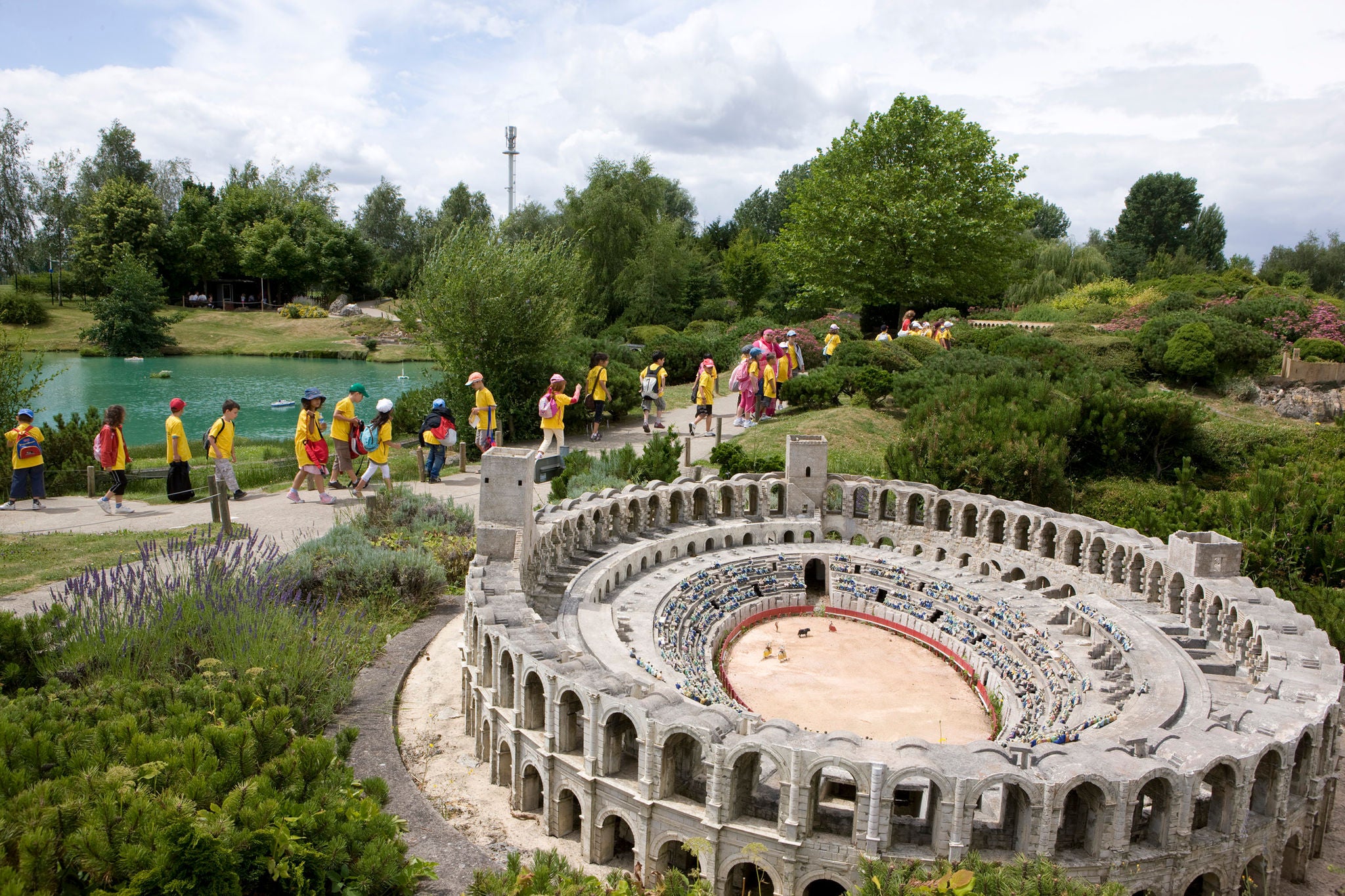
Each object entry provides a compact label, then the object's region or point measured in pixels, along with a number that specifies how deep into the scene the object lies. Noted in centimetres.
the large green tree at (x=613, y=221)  5884
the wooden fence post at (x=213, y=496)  1933
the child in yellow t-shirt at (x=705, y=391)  2934
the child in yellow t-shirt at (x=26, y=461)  2120
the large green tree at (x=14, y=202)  7712
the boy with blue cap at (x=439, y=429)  2431
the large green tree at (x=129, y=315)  6009
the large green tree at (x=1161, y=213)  8362
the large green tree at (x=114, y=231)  7025
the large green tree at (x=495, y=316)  2997
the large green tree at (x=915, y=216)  4638
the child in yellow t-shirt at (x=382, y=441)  2192
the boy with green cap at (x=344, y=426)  2252
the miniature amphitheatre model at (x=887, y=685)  1036
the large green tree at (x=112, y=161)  7956
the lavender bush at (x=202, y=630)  1213
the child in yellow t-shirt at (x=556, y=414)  2414
